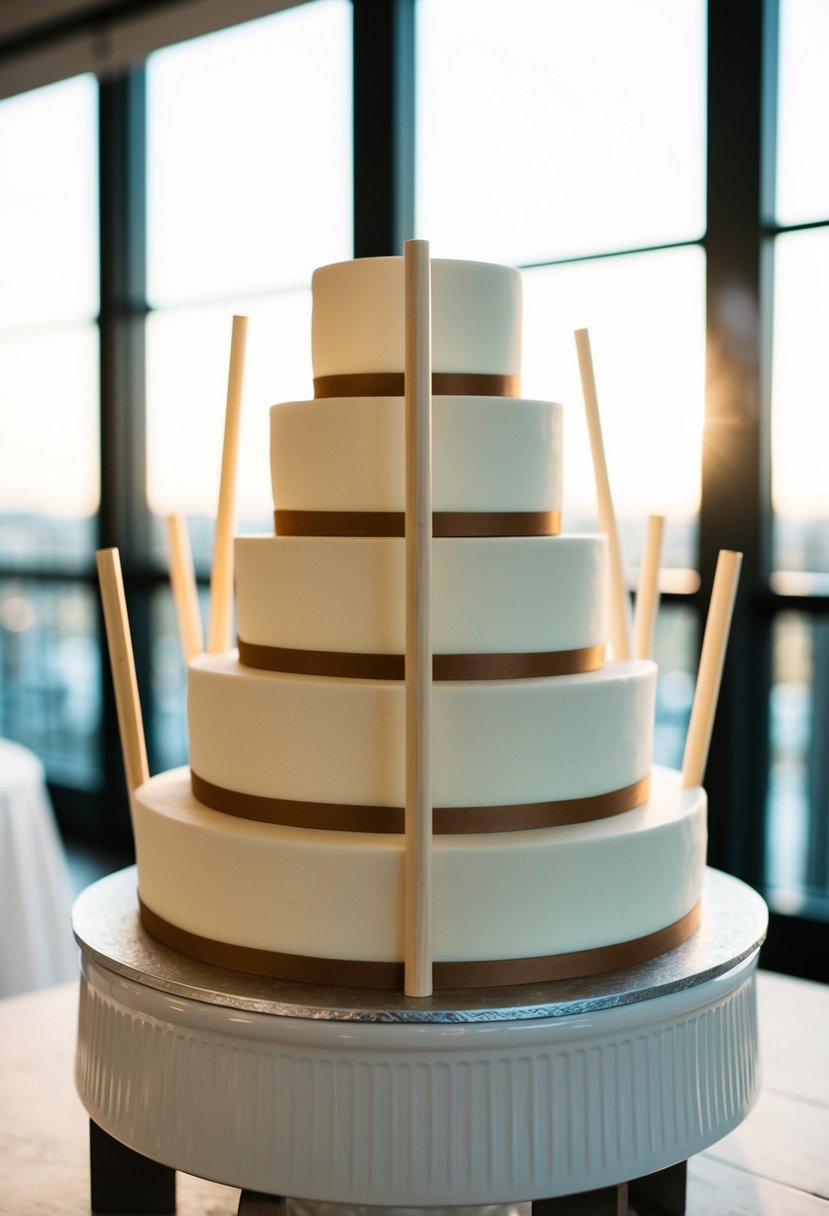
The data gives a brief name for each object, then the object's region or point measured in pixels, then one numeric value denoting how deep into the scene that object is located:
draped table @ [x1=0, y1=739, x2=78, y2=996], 2.03
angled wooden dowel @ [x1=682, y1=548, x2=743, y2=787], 1.02
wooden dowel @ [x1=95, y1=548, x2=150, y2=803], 1.00
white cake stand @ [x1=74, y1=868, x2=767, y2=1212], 0.77
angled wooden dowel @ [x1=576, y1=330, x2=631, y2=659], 1.07
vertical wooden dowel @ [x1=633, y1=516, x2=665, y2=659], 1.15
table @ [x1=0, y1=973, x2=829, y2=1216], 1.01
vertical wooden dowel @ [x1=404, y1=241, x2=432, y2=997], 0.77
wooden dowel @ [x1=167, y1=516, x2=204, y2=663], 1.15
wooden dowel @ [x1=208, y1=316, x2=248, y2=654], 1.09
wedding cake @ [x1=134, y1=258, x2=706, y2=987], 0.85
